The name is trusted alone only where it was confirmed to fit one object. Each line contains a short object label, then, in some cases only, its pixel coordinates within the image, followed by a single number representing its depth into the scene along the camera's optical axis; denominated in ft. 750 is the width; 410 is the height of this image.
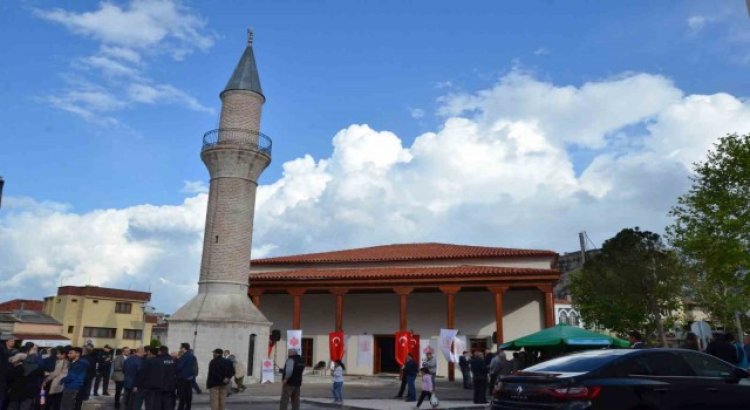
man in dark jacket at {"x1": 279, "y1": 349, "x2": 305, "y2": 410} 33.50
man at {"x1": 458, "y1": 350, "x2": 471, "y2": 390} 64.44
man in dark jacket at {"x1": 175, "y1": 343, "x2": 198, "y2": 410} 35.47
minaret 64.28
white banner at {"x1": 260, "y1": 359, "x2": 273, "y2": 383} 67.87
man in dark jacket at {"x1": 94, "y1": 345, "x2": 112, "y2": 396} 50.67
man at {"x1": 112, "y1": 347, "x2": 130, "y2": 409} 41.96
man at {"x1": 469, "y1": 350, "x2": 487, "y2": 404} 47.65
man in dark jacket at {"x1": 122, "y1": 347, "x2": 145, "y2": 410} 36.63
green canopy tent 44.83
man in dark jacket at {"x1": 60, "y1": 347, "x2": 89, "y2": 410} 31.04
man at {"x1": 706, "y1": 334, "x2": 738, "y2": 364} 30.96
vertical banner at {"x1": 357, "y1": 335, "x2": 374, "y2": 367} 76.18
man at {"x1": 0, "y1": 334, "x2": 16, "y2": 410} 25.53
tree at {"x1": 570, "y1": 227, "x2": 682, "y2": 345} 104.42
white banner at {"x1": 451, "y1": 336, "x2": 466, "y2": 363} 69.97
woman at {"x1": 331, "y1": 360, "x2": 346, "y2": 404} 44.32
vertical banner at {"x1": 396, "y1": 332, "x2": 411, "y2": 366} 73.68
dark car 16.66
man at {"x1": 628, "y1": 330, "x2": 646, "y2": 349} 34.26
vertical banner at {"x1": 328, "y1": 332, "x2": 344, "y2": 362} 75.31
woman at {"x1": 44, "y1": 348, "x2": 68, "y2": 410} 30.63
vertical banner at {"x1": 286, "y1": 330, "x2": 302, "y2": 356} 73.15
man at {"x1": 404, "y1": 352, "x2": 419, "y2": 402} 47.96
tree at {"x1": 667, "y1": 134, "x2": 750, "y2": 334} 65.16
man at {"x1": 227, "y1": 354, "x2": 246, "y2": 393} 40.15
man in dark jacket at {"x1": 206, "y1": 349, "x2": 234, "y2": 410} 31.76
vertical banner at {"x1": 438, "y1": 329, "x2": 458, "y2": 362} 69.87
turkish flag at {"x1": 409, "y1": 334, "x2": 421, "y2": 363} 74.30
